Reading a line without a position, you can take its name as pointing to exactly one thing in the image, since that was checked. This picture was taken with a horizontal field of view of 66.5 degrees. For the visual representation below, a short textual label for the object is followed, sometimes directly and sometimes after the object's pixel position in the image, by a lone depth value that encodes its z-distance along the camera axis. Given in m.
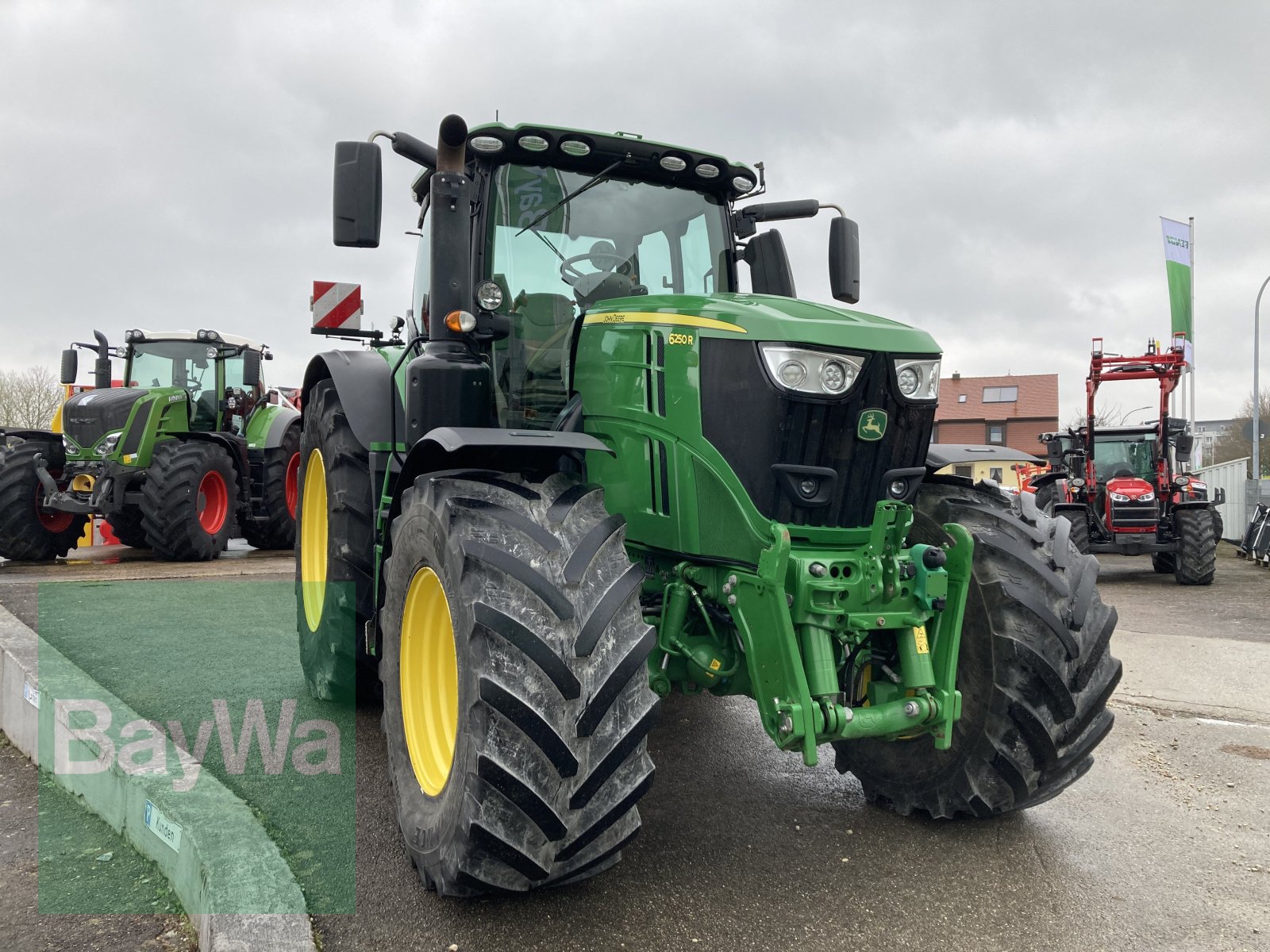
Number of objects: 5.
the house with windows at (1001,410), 56.28
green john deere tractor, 2.58
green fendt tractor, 10.80
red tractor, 12.56
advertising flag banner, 21.58
